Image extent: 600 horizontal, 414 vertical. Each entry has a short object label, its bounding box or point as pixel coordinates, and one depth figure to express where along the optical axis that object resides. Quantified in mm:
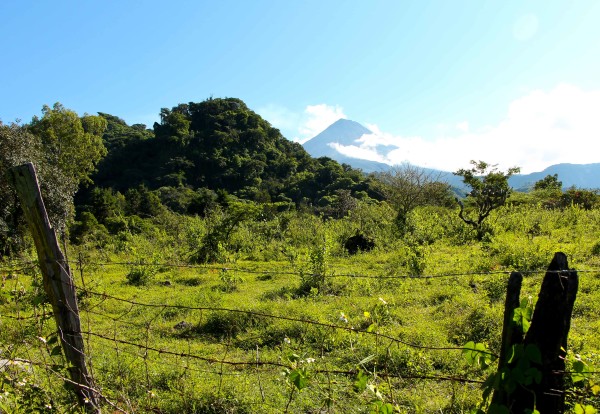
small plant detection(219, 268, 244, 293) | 9305
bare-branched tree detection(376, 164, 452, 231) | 21766
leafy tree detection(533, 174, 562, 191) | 32062
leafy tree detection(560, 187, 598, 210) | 22223
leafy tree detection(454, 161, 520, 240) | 16173
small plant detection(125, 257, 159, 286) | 10227
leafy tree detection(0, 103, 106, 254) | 14609
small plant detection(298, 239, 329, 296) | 8156
